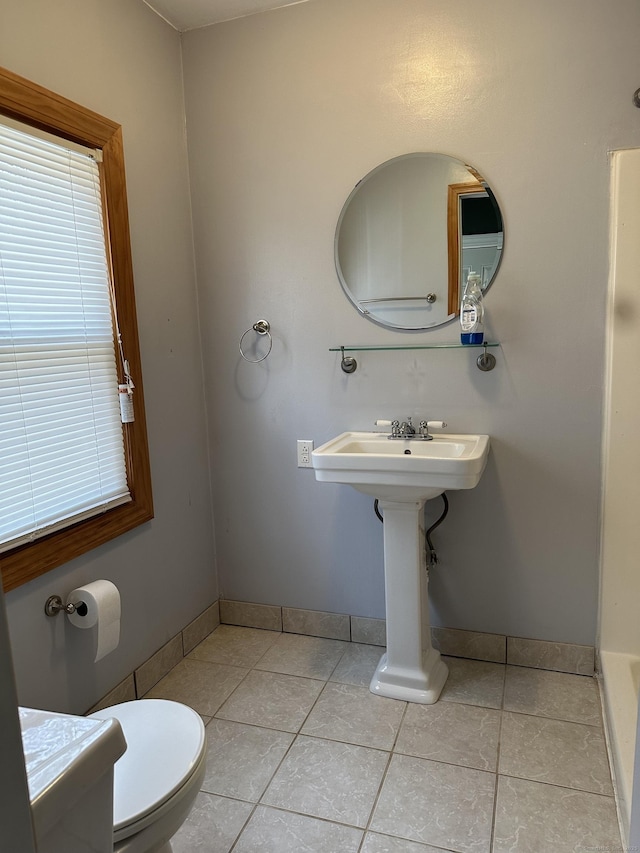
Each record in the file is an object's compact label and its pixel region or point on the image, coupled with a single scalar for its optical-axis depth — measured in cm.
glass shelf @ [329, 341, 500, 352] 217
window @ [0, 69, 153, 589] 164
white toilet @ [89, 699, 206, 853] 118
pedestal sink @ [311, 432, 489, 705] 188
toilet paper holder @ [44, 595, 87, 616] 177
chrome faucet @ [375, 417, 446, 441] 224
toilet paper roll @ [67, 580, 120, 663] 179
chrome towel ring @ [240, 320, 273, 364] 246
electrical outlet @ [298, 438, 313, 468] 249
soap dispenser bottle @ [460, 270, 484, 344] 208
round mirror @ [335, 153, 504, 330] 213
